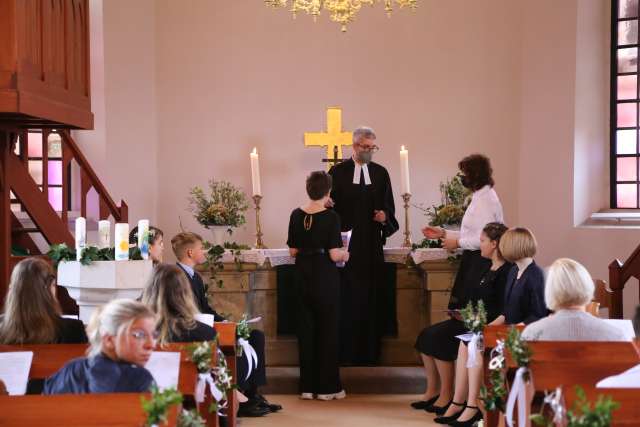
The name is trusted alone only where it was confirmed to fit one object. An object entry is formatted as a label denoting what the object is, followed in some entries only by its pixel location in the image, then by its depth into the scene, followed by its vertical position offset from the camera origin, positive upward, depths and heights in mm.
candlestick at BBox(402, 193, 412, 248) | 9220 -247
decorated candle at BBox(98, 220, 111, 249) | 7297 -216
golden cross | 10469 +662
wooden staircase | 7617 +33
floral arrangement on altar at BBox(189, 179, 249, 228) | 9352 -45
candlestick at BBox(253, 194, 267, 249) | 9344 -234
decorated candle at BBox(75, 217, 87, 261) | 6938 -218
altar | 8938 -804
